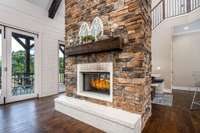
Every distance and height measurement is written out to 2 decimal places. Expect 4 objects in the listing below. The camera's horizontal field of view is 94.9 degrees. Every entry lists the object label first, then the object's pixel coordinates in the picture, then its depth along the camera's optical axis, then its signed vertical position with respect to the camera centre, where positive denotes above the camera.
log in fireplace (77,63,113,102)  1.90 -0.35
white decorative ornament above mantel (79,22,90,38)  2.18 +0.87
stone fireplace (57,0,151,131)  1.59 +0.18
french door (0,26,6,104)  2.77 +0.00
